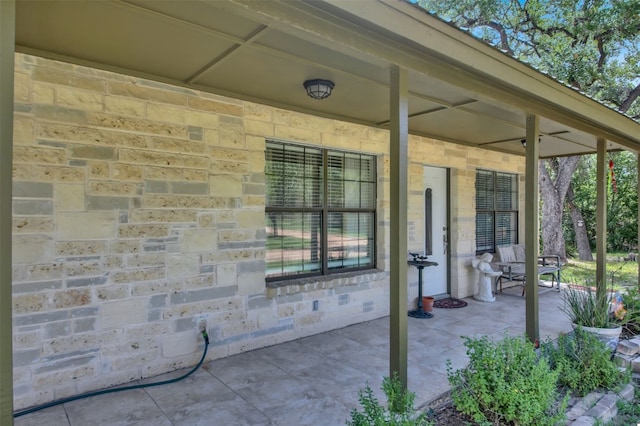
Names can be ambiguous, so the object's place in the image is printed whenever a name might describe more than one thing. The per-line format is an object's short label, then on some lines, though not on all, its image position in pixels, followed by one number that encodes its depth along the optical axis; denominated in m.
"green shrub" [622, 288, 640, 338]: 4.16
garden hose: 2.63
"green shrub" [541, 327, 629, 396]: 2.98
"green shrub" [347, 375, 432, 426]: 2.00
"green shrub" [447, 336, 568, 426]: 2.31
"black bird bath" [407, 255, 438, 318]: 5.03
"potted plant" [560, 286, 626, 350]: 3.53
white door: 5.82
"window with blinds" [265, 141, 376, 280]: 4.14
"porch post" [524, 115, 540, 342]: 3.78
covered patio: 2.06
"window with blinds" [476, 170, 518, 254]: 6.68
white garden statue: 5.95
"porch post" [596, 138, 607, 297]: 4.94
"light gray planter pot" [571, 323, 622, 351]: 3.51
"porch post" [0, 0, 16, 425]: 1.30
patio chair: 6.27
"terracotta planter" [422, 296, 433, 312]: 5.20
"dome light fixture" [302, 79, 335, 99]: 3.22
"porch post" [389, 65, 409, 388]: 2.53
